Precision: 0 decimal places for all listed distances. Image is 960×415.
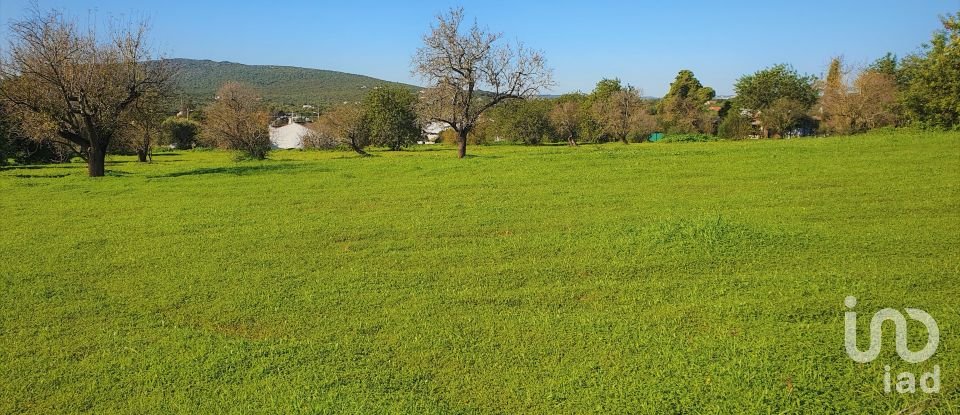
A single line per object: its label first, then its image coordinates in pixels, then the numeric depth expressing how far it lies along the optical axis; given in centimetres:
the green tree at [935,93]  3008
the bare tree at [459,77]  3019
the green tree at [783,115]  6938
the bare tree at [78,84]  2148
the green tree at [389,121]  7306
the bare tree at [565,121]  8181
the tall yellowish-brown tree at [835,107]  5625
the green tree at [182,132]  8412
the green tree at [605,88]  9588
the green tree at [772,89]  7650
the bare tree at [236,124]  5434
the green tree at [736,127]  7112
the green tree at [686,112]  8388
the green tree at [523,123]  7856
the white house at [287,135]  9172
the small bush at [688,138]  6114
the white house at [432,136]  9678
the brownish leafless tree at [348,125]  6919
